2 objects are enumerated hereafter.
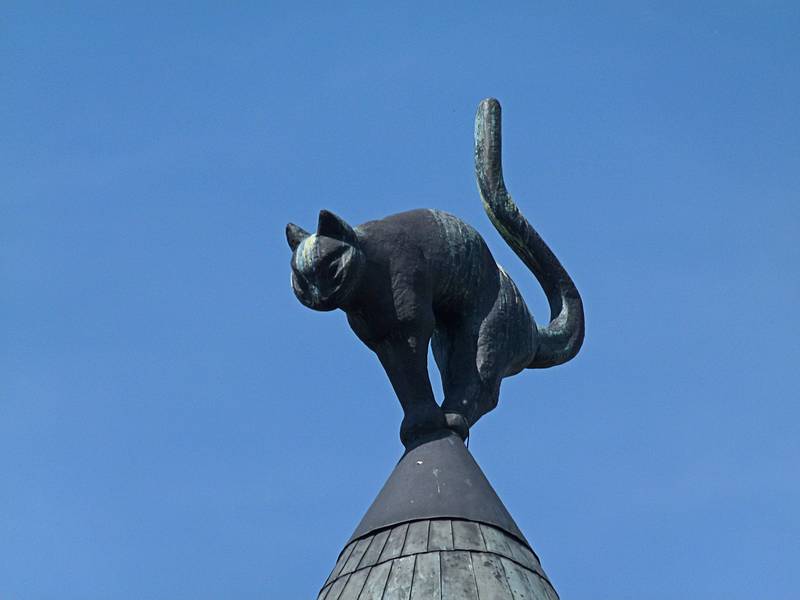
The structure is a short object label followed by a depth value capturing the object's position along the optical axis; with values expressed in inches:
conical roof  761.6
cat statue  829.2
